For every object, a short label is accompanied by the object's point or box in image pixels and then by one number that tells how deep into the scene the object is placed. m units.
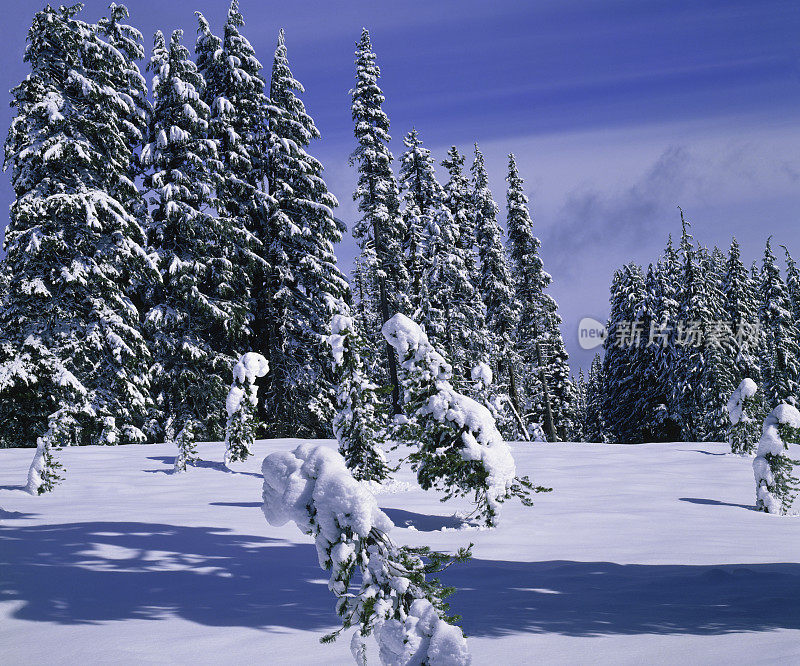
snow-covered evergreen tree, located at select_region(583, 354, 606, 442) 58.50
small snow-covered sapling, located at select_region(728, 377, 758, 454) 20.58
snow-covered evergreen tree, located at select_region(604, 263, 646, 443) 44.50
